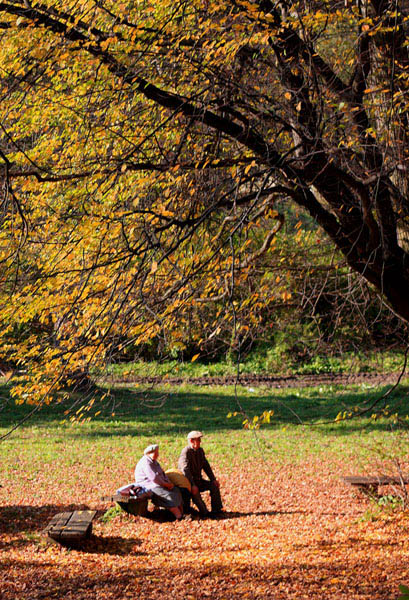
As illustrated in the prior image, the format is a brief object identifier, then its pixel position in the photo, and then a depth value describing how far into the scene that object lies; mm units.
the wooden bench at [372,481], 18094
